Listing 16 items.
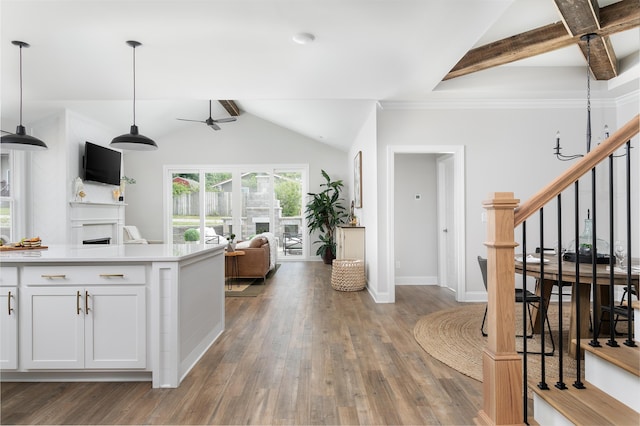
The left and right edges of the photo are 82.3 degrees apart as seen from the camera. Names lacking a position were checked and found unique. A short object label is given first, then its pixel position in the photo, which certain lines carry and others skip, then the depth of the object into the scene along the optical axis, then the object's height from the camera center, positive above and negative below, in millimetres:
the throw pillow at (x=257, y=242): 6089 -467
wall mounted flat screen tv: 6516 +979
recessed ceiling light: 2893 +1419
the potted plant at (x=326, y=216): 8266 -27
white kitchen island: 2439 -666
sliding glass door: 8969 +321
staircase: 1494 -813
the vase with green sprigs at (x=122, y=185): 7841 +654
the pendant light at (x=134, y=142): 3701 +750
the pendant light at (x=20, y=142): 3420 +696
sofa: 5871 -771
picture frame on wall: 6277 +638
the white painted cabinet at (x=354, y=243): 5974 -462
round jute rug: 2611 -1110
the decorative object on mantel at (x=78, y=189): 6230 +448
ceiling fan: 6258 +1625
